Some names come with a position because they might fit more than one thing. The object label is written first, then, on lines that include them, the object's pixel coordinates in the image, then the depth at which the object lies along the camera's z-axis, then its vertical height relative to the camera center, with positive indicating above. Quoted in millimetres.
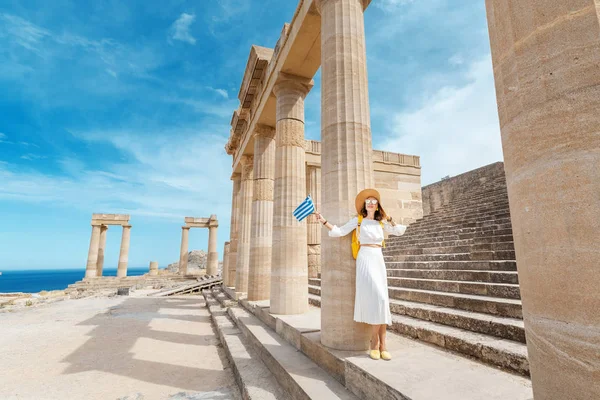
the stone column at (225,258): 17928 -234
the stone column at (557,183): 1433 +385
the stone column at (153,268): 35750 -1684
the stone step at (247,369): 4008 -1890
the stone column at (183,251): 36406 +413
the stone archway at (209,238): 34609 +1950
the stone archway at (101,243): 32750 +1305
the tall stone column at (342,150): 4215 +1650
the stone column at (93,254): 32312 +18
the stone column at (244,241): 12547 +582
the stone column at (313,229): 13695 +1203
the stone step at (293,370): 3375 -1583
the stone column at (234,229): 15609 +1394
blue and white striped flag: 4264 +654
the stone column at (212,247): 33969 +885
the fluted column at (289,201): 7176 +1442
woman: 3566 -140
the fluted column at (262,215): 9758 +1415
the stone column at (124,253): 34375 +145
